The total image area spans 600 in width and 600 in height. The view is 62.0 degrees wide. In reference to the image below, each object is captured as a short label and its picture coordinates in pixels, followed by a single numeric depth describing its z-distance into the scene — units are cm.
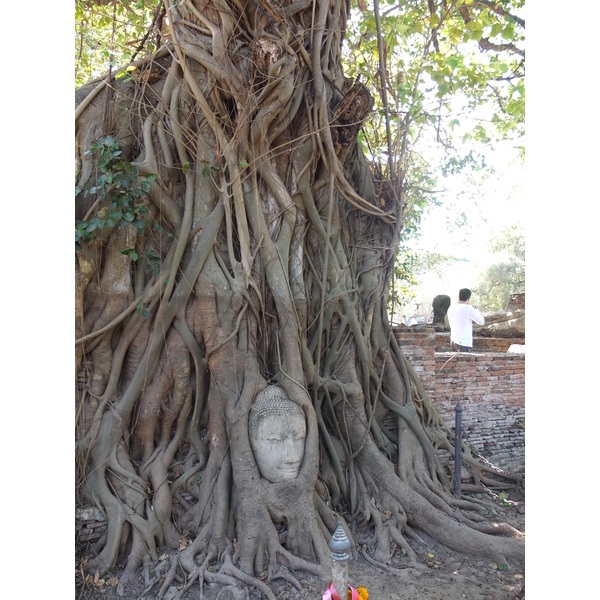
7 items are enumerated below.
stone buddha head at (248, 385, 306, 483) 347
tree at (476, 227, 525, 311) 2178
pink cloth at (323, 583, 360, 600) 202
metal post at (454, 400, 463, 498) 450
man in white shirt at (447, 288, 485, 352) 649
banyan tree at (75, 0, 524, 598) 336
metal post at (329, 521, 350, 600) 202
